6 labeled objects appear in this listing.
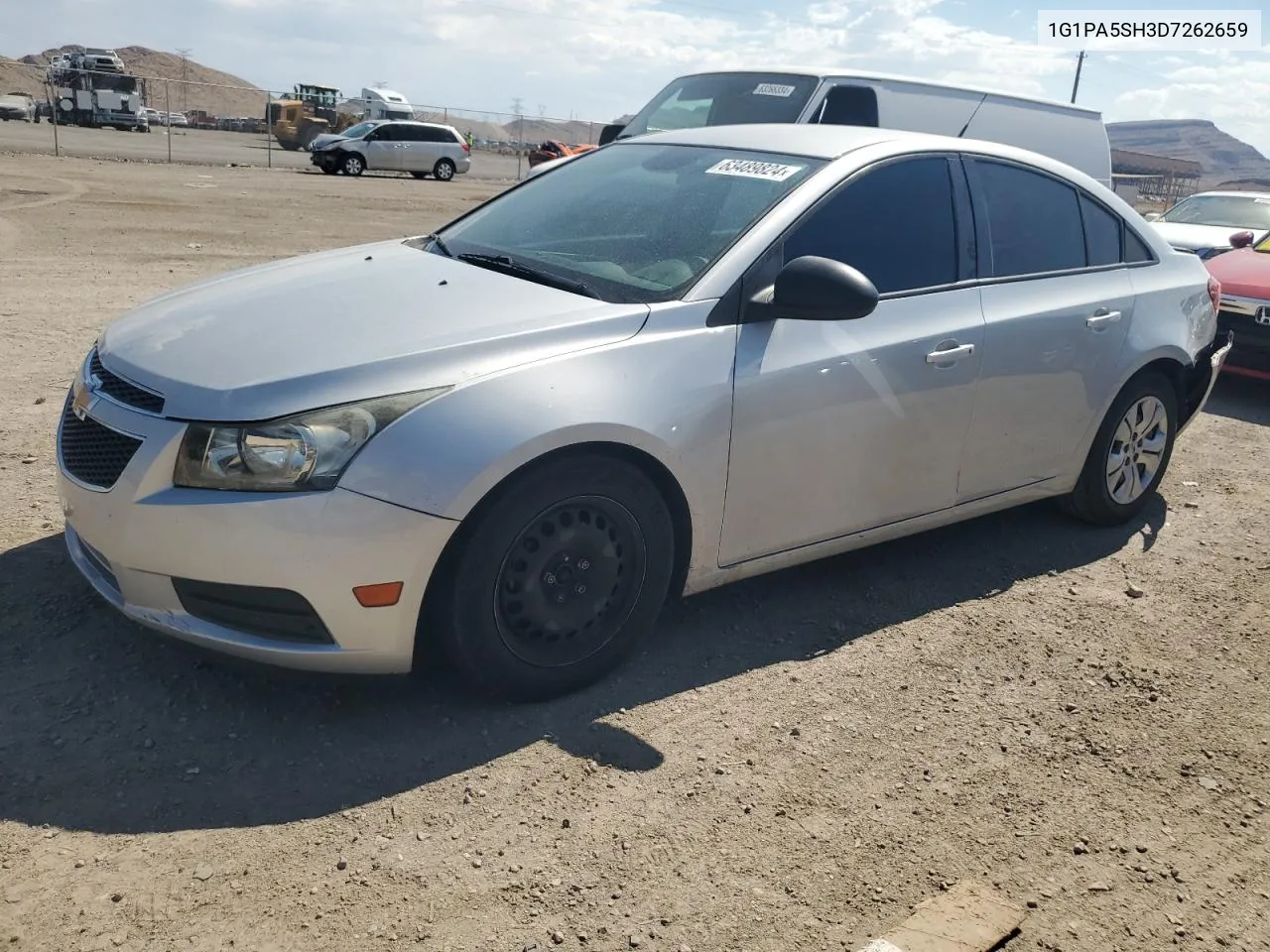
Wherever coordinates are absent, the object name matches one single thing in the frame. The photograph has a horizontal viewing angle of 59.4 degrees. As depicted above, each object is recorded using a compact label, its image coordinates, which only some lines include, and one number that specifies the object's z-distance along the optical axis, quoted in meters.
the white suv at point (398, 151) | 30.17
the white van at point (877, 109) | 9.55
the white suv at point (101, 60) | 44.03
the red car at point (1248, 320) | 8.67
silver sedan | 2.99
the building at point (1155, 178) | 47.94
